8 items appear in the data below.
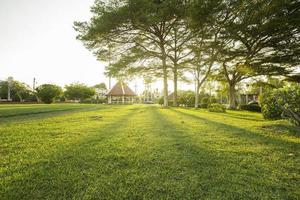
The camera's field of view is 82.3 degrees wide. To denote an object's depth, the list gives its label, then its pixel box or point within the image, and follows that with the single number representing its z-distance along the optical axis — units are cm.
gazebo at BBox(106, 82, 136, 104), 4003
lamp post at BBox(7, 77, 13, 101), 3951
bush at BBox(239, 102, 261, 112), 2180
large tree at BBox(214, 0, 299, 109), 1280
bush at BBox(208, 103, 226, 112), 1650
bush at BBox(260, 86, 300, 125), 582
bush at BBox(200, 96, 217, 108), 2552
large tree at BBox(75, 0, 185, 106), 1387
